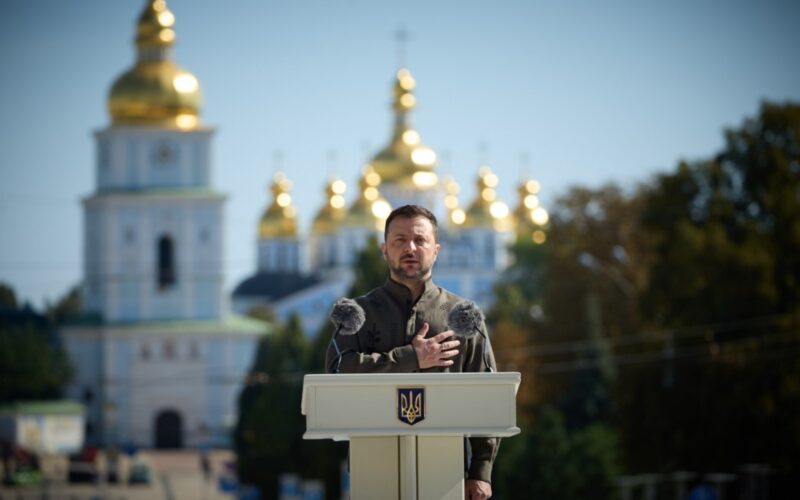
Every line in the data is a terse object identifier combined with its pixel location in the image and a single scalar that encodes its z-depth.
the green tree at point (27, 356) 76.31
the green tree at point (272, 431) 57.44
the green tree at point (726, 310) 40.16
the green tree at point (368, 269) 52.12
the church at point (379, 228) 130.12
